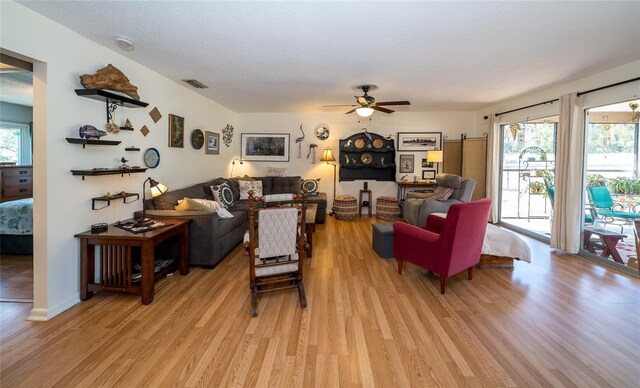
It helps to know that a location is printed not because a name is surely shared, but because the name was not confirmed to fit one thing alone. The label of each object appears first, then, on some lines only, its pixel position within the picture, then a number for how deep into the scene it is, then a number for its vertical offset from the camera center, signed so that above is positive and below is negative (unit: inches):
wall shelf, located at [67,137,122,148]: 103.1 +14.6
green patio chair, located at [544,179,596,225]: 165.1 -14.7
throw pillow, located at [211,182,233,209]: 193.3 -7.7
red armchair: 109.3 -22.4
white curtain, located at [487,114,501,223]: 234.4 +19.8
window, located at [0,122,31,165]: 237.6 +31.6
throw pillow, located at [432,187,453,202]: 207.0 -5.8
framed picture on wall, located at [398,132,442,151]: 274.7 +42.9
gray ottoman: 156.0 -29.9
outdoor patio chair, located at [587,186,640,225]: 153.8 -9.6
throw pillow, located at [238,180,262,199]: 233.1 -2.6
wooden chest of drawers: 210.2 -1.4
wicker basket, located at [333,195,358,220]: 252.8 -19.6
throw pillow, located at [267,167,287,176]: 274.5 +12.4
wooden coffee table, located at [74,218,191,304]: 105.6 -29.7
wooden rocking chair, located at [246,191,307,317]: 99.7 -22.8
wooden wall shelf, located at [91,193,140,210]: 115.3 -6.7
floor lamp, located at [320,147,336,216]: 262.7 +25.2
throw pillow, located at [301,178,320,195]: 263.1 -0.3
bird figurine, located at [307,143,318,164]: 276.8 +33.8
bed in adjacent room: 148.6 -23.7
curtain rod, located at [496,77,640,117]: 135.5 +51.9
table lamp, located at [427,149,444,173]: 257.8 +27.1
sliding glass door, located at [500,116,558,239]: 201.0 +9.9
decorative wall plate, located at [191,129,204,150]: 198.2 +30.8
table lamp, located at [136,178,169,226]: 121.4 -4.7
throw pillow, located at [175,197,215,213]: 144.4 -11.5
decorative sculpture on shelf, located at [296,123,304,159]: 279.4 +38.9
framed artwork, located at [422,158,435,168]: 276.9 +21.4
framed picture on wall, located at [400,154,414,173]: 278.8 +23.1
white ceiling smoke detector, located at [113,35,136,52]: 110.7 +53.9
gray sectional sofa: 137.8 -22.1
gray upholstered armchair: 200.8 -9.1
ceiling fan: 174.4 +50.5
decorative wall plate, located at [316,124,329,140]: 277.4 +51.2
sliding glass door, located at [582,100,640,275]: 149.3 +3.4
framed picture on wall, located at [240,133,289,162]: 281.3 +35.8
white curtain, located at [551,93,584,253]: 161.5 +10.4
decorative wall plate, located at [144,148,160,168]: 149.3 +13.0
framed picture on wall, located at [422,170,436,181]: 275.7 +11.9
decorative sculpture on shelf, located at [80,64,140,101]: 106.3 +38.0
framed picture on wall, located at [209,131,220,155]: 223.5 +32.0
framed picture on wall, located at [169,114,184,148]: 170.6 +31.1
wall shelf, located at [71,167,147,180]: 105.0 +4.1
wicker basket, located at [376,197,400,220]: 255.9 -19.2
